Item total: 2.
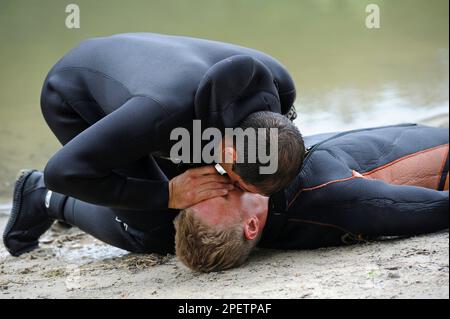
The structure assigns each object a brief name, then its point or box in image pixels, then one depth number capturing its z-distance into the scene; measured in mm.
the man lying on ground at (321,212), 4859
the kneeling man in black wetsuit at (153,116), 4480
